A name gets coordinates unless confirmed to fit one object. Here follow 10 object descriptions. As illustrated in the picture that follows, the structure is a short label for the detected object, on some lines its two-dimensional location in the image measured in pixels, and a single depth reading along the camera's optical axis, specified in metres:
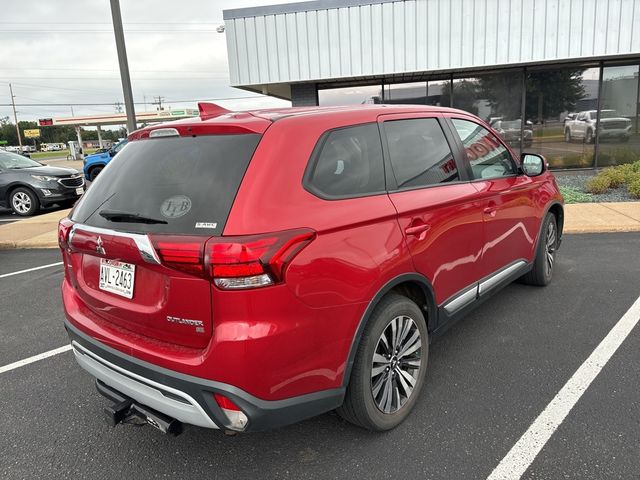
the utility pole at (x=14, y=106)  84.75
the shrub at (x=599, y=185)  9.45
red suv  1.94
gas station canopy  51.59
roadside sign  85.07
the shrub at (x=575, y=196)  9.07
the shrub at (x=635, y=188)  8.86
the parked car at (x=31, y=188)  11.23
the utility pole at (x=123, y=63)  8.48
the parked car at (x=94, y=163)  17.34
